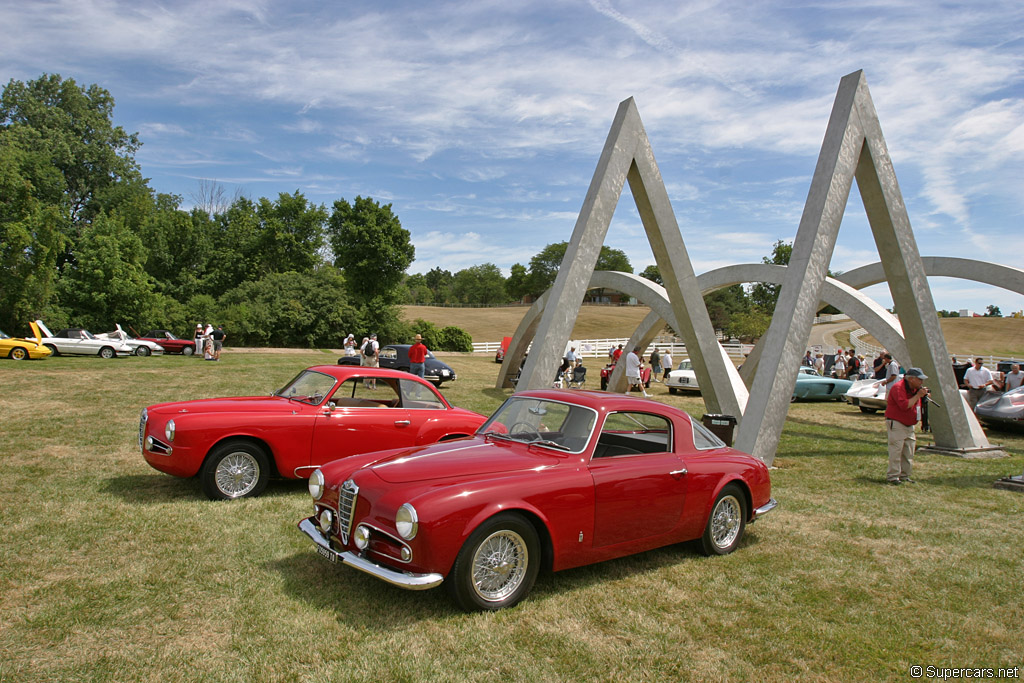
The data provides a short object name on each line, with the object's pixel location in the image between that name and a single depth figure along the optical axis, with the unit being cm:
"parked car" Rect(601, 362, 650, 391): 2447
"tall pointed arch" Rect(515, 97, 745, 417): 1055
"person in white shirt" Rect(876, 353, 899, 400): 1715
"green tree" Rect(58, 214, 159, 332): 3900
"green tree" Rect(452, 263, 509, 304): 12825
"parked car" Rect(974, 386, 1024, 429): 1423
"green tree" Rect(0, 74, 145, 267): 5016
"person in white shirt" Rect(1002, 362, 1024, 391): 1703
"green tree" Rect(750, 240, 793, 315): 7094
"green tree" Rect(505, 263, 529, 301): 11962
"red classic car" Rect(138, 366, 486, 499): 695
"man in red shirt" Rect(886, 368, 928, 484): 874
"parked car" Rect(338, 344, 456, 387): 2359
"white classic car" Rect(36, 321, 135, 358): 2864
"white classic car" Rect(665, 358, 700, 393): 2306
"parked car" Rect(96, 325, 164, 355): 3129
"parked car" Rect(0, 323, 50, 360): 2559
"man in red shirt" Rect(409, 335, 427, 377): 2225
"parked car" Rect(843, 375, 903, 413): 1864
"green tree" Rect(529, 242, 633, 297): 11819
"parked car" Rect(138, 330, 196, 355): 3441
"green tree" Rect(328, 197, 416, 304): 5400
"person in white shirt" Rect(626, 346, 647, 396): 2188
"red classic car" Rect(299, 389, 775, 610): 418
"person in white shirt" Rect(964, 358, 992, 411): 1728
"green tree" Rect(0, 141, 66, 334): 3356
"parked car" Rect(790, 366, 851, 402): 2225
